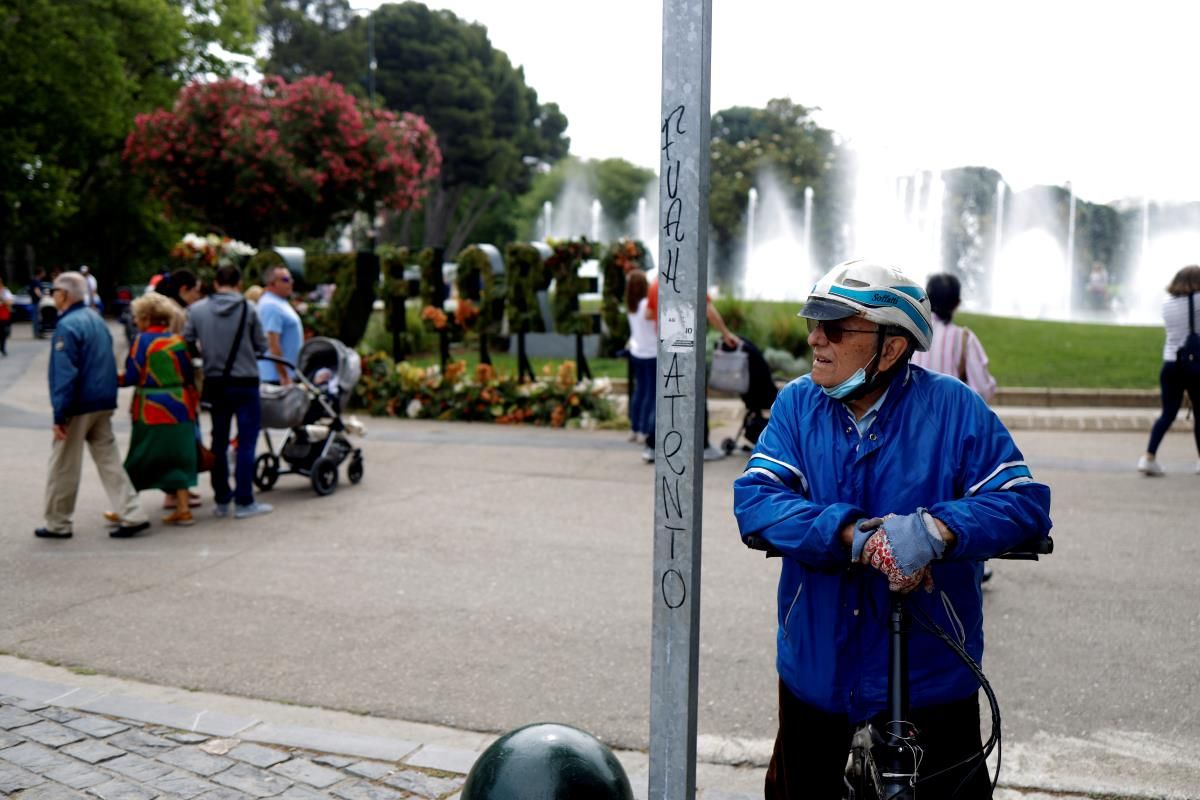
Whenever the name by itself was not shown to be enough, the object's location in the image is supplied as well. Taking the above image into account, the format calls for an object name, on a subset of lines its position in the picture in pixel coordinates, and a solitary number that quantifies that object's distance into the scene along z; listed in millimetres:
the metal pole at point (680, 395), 2816
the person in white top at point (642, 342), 11281
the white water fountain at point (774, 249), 39875
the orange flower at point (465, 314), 16234
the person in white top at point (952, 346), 6754
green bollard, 3041
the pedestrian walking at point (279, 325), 10055
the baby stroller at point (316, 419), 9469
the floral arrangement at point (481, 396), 14070
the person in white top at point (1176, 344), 9742
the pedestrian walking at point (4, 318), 24586
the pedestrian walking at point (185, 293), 8891
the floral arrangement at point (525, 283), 16141
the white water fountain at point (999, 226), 31312
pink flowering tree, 23953
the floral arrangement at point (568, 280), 16000
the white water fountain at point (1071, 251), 29741
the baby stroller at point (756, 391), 11023
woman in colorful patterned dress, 8273
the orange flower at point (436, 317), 15711
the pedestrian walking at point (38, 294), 31422
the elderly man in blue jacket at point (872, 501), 2736
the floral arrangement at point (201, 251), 18094
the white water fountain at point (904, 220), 30906
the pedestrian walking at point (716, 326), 10883
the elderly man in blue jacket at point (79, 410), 7898
